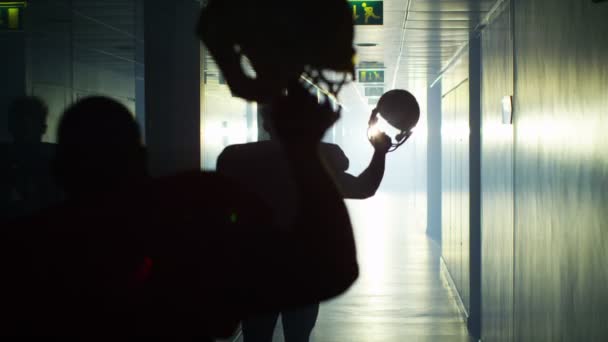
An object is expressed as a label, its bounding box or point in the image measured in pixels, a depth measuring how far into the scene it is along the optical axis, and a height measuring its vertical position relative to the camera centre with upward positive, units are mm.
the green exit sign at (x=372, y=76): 11219 +1479
